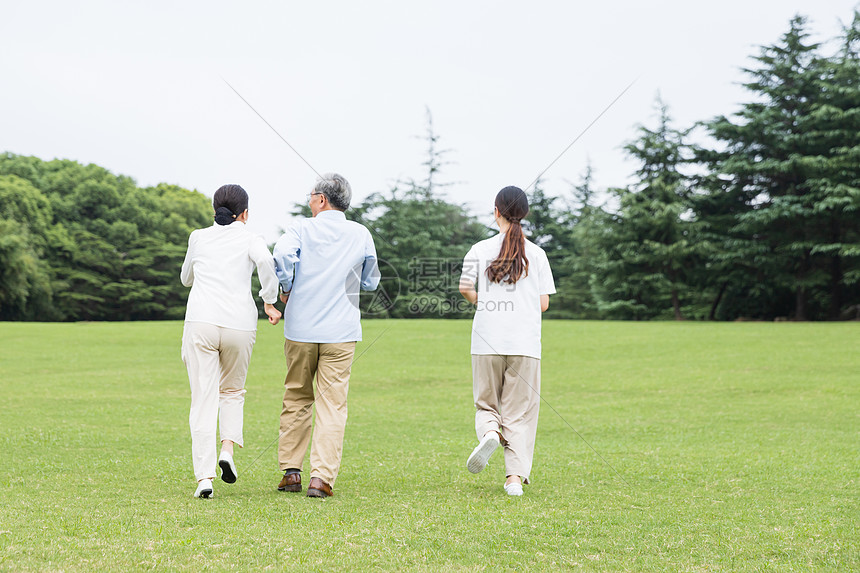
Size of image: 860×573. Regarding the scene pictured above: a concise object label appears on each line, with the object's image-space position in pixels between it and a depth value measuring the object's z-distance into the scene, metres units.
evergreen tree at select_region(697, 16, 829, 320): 34.06
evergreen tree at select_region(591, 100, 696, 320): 38.41
